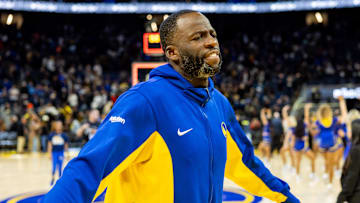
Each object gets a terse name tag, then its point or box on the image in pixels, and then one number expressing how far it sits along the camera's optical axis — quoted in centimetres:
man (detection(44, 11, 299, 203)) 147
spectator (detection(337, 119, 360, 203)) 427
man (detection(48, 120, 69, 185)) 929
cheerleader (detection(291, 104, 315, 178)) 976
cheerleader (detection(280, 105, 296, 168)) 1075
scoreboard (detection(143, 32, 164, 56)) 689
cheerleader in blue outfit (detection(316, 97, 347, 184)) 884
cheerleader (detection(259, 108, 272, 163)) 1254
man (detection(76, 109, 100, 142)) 904
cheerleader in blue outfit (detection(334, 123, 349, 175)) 892
